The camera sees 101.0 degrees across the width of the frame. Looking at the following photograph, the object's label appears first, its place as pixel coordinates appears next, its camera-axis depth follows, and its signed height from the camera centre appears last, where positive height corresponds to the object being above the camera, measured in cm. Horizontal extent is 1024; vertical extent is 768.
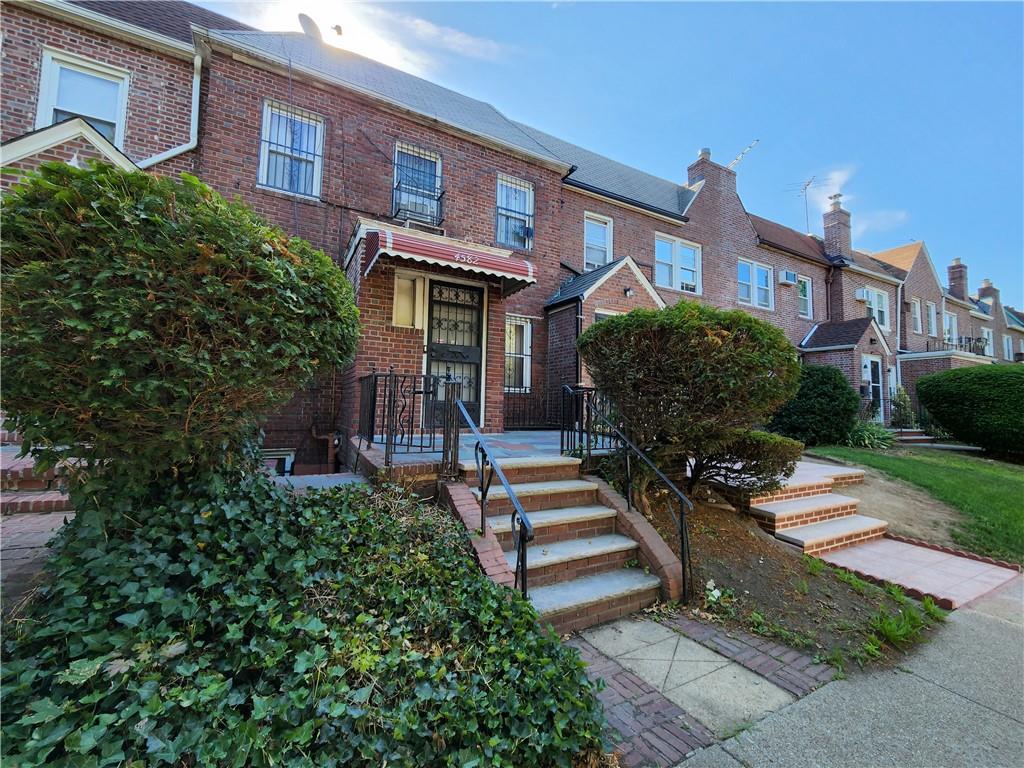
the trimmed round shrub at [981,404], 1066 +39
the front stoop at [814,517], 516 -137
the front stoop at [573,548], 339 -129
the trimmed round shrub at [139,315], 207 +43
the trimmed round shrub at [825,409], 1161 +16
